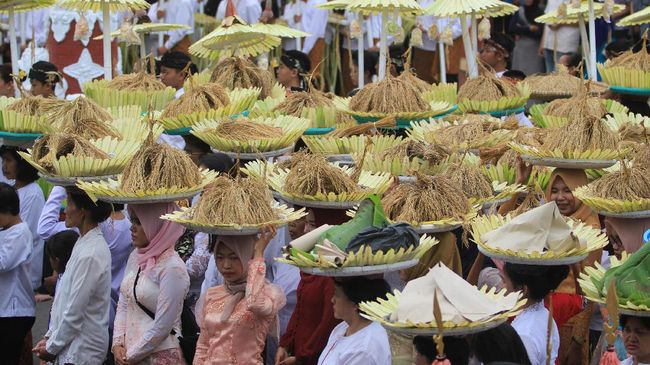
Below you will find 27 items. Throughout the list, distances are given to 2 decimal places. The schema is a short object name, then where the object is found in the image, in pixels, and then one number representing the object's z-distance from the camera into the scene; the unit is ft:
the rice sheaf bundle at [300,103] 55.16
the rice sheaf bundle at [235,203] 37.42
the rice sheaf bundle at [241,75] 58.90
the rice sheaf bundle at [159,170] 41.06
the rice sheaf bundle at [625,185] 39.68
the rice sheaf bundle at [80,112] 51.31
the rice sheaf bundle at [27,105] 55.21
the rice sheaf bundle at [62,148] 45.01
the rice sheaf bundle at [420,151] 45.09
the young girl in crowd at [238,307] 36.83
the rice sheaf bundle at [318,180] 40.81
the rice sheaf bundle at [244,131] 48.57
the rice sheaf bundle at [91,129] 48.98
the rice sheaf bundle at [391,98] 52.90
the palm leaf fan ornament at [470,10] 63.77
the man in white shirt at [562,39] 93.40
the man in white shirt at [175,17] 98.37
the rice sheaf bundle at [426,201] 38.78
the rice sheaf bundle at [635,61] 58.08
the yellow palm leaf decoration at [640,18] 67.92
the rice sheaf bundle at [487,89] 58.90
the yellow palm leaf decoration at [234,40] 61.26
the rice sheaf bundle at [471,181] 42.45
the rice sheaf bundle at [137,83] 59.82
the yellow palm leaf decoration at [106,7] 62.44
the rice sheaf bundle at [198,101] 53.16
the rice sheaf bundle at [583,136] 44.98
